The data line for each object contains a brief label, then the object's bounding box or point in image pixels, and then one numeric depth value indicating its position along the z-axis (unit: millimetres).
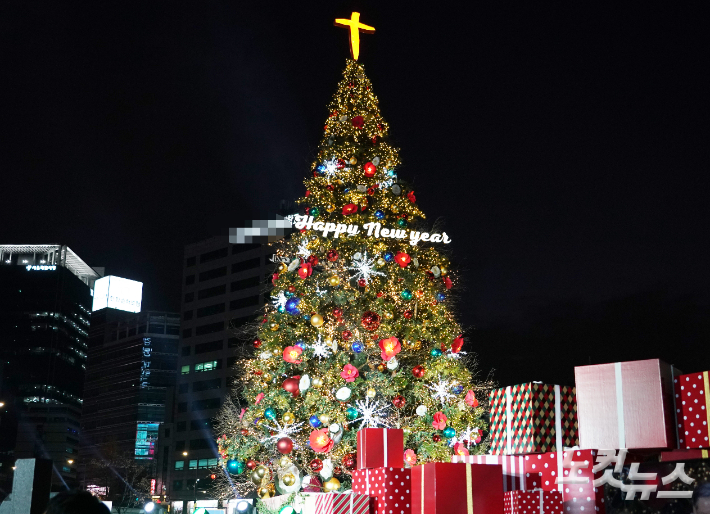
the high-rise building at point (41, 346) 138750
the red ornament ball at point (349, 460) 16297
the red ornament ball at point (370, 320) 16438
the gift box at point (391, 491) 9359
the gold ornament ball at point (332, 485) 15719
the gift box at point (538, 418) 8766
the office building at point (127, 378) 151625
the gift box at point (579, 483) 7164
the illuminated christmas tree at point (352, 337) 16531
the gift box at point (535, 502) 8125
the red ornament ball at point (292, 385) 16594
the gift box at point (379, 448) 11078
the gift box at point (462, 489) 8789
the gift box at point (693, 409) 6941
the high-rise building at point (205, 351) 90562
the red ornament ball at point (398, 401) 16547
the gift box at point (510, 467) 9062
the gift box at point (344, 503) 9641
